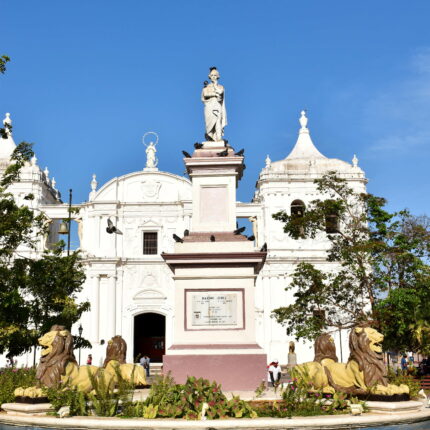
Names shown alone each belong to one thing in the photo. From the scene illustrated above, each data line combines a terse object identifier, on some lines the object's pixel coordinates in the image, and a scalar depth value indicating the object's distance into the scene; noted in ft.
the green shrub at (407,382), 31.01
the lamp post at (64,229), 81.56
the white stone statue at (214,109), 46.21
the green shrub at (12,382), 31.30
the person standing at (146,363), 84.48
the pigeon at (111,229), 97.25
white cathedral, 114.83
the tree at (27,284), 52.10
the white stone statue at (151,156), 124.06
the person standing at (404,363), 78.47
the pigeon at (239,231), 42.09
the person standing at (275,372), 65.63
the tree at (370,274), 58.90
